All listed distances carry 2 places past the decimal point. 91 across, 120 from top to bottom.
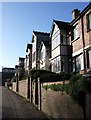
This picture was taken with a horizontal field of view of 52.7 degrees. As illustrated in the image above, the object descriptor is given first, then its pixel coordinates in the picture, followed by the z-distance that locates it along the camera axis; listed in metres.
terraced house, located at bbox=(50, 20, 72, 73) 10.18
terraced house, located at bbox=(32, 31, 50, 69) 17.54
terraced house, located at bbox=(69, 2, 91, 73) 8.27
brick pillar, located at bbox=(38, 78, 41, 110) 7.06
